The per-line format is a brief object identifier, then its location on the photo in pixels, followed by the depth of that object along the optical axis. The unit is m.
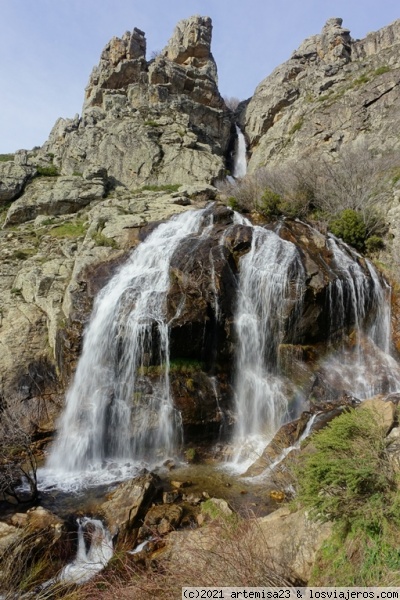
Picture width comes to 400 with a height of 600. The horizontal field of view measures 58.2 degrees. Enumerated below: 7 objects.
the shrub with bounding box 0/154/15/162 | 45.03
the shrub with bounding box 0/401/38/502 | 9.42
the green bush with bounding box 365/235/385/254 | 20.41
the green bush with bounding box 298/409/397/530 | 4.55
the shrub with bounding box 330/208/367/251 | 20.61
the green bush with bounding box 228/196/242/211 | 24.19
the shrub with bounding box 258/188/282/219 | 22.38
